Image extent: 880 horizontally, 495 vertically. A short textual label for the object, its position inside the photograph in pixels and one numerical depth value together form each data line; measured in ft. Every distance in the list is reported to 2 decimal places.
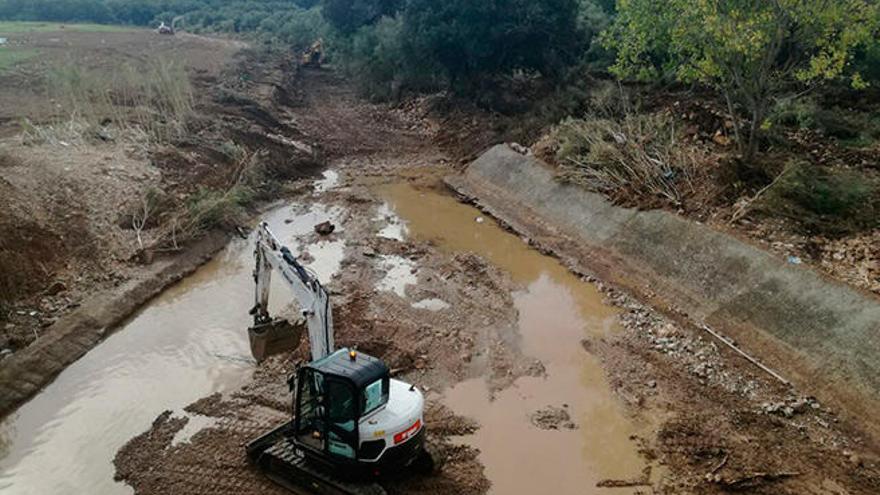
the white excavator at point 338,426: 28.48
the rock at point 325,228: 65.57
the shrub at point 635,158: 61.72
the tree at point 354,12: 121.19
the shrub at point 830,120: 63.46
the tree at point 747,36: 49.98
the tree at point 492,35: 95.35
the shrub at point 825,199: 50.24
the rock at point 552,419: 38.17
